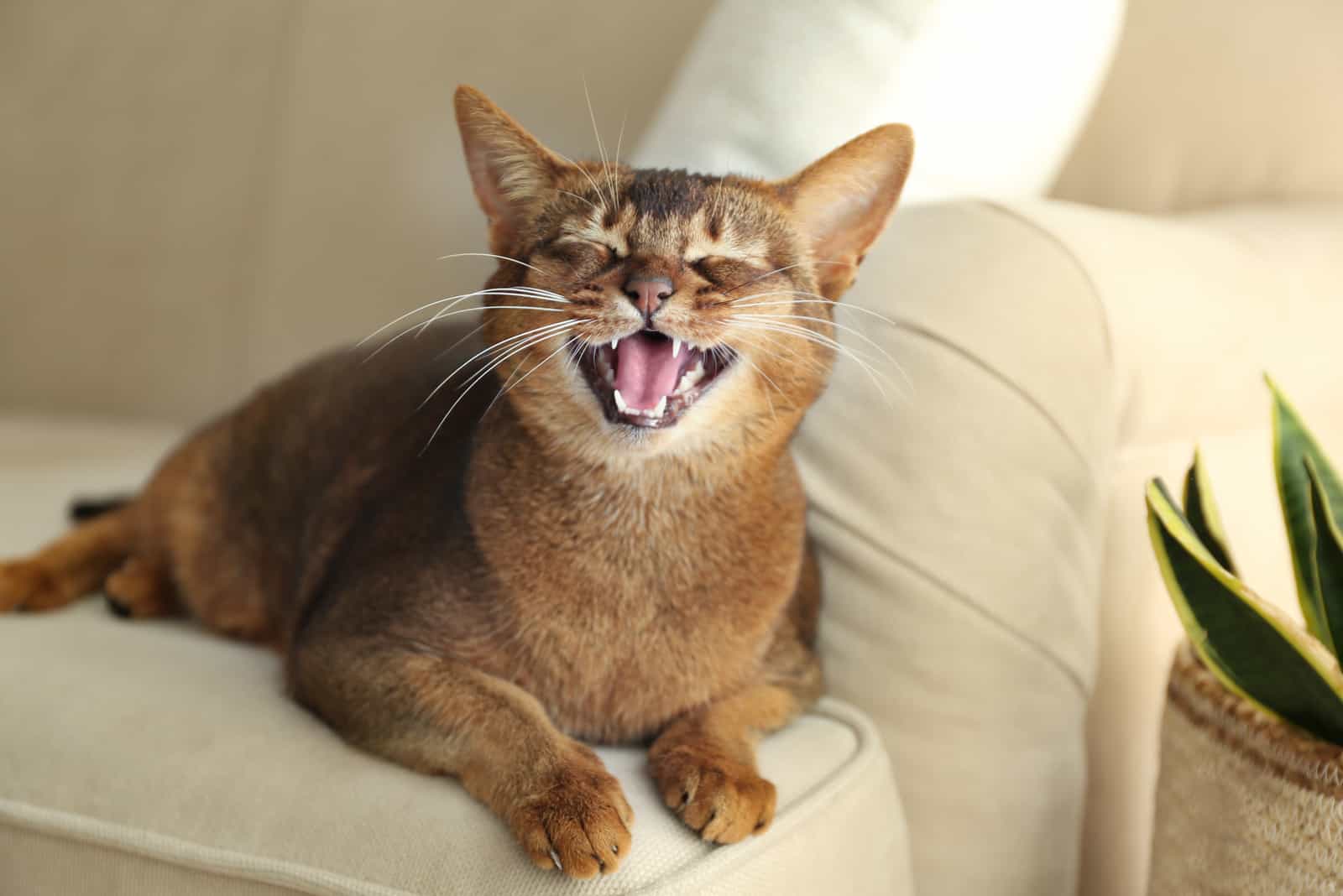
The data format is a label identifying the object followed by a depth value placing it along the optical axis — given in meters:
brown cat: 0.74
